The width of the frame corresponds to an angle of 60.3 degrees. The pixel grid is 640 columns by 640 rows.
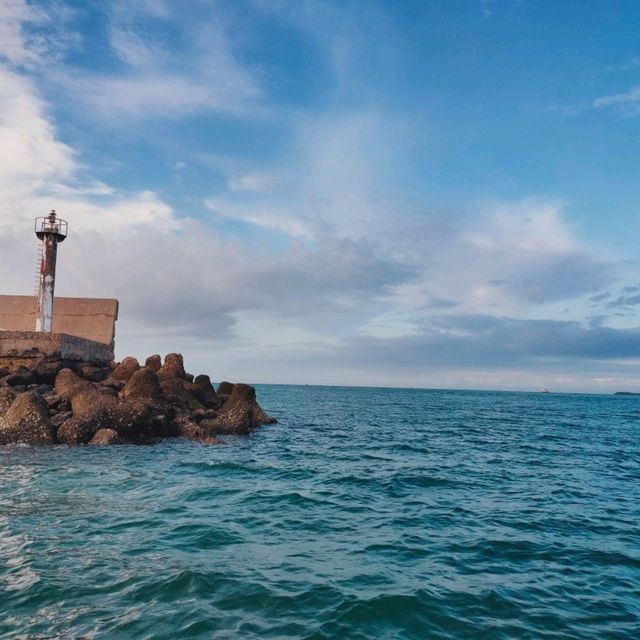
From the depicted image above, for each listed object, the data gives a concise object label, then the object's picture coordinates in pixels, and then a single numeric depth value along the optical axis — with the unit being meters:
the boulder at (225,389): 31.81
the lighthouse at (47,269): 32.34
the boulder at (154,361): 30.45
